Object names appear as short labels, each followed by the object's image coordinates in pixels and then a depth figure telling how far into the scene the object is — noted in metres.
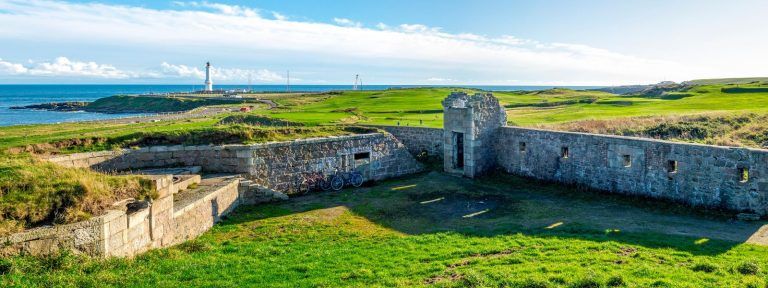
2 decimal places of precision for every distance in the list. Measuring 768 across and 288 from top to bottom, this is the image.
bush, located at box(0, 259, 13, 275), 8.17
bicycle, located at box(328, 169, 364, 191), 20.23
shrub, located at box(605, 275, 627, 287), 8.33
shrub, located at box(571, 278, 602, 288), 8.31
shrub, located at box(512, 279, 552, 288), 8.38
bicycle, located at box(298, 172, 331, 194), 19.67
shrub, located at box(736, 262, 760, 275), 8.89
